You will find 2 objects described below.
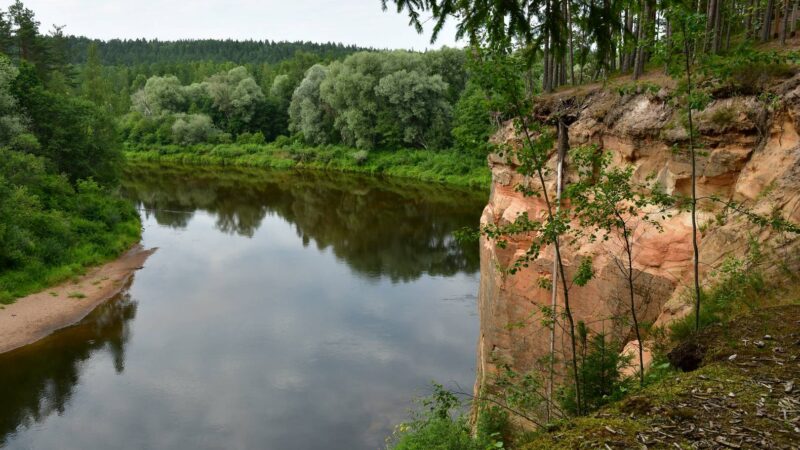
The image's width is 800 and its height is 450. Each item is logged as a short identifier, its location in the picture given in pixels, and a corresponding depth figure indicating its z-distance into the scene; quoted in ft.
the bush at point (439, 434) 31.12
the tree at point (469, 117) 127.98
